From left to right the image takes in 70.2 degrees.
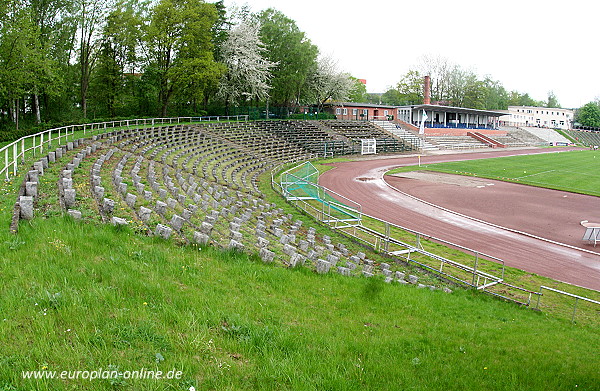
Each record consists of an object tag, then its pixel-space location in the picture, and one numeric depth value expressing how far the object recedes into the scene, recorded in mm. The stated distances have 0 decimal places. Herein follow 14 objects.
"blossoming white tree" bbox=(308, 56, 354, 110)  70812
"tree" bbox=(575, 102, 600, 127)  128750
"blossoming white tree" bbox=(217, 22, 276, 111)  54625
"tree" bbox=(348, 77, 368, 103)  106344
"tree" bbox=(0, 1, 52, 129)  29188
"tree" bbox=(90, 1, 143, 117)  43625
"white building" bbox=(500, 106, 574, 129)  137750
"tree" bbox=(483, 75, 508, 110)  129650
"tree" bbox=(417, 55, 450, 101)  109562
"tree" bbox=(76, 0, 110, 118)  40719
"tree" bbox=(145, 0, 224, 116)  44844
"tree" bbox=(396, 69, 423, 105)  103875
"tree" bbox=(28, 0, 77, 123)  35719
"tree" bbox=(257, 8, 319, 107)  61625
